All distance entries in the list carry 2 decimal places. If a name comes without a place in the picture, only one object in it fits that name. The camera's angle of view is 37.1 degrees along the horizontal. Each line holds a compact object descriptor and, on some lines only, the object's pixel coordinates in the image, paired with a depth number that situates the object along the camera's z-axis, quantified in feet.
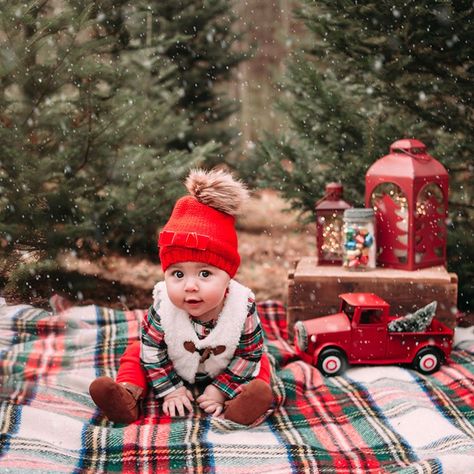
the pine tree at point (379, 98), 13.02
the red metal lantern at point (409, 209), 11.64
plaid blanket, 7.43
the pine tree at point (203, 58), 20.10
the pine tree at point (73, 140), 12.61
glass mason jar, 11.72
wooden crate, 11.45
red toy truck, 10.46
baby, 8.29
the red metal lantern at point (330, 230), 12.36
